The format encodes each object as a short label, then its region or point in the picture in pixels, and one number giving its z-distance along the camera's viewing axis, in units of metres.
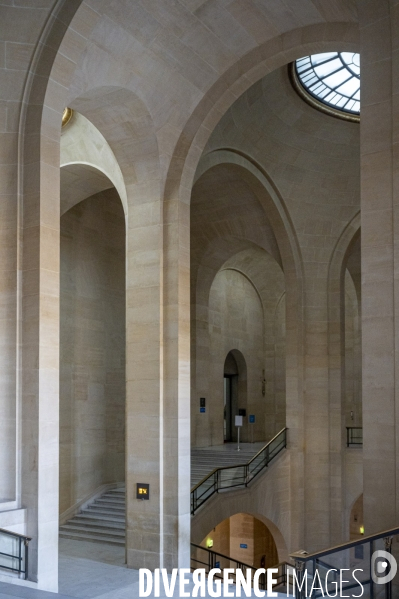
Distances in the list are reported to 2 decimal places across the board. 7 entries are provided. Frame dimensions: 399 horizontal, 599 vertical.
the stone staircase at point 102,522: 14.62
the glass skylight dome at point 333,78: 15.63
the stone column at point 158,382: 11.74
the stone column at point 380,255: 8.11
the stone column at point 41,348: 8.96
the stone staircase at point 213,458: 17.78
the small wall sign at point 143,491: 11.91
